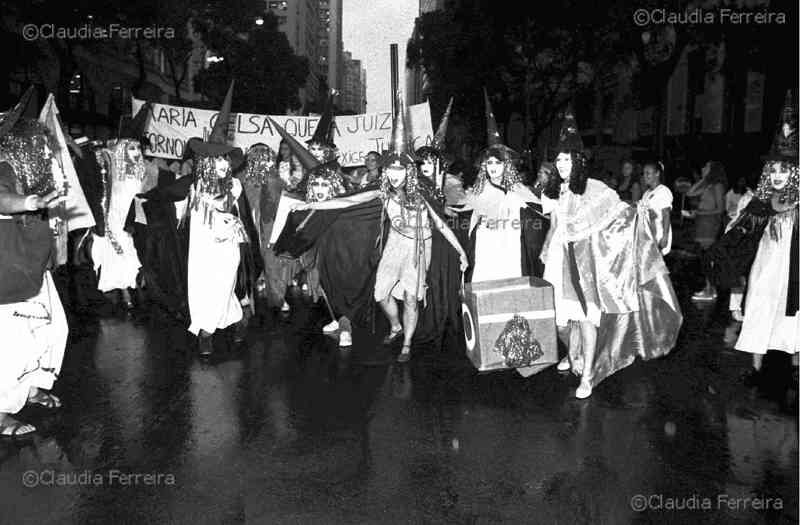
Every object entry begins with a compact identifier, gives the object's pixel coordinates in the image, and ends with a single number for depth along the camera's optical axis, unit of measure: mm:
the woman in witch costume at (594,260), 5785
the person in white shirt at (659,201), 7383
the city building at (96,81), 25141
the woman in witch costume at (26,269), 4848
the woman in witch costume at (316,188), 7931
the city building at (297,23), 150125
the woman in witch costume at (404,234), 7020
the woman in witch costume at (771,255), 5781
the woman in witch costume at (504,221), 7117
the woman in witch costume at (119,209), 9641
